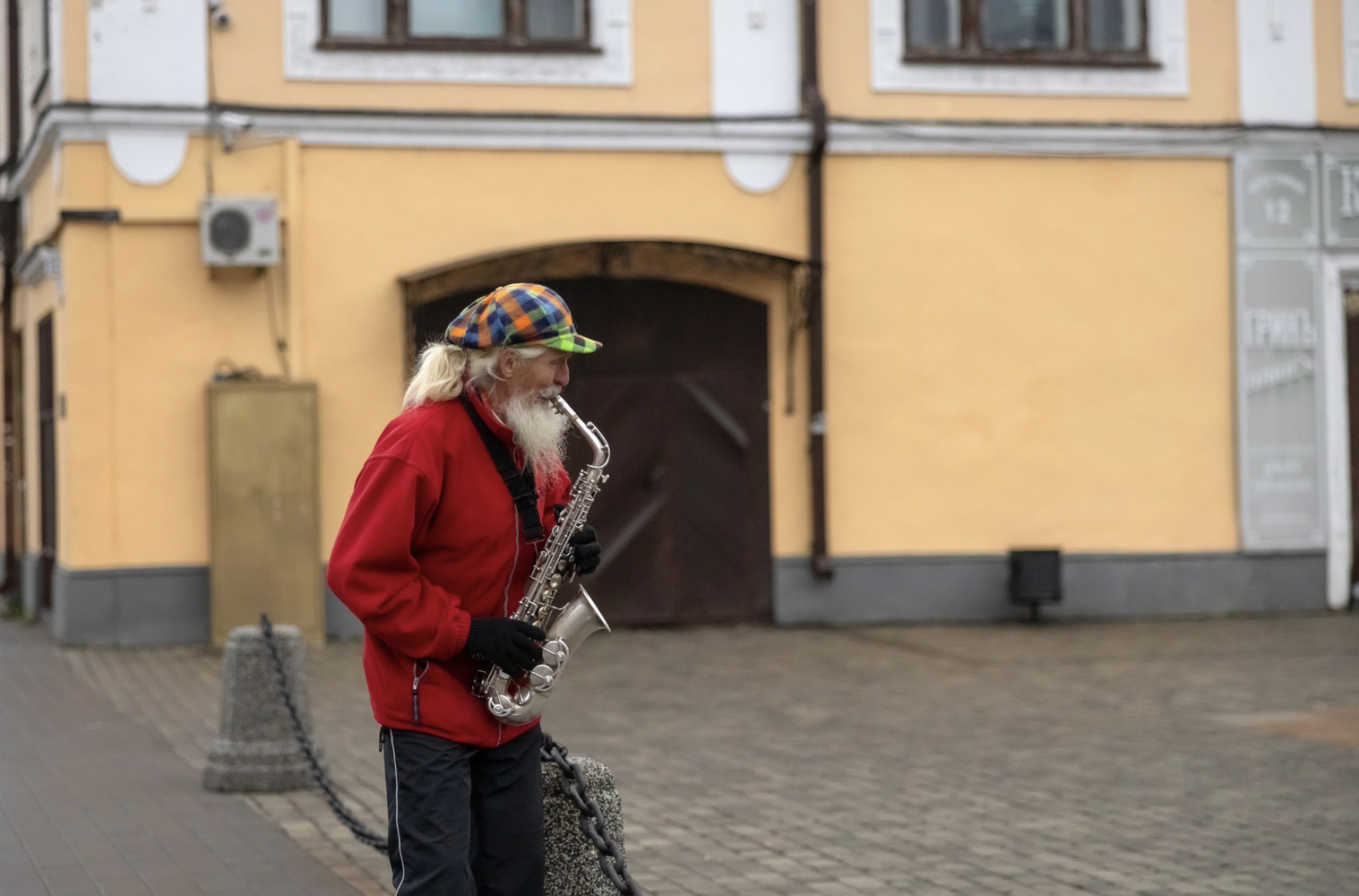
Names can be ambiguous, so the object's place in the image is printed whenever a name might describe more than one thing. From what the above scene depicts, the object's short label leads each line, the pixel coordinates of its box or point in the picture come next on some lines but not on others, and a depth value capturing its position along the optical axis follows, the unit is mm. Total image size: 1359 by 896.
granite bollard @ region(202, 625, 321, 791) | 8125
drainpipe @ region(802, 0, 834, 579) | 14484
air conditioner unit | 13375
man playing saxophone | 3984
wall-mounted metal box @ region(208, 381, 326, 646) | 13414
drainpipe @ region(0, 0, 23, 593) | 17125
